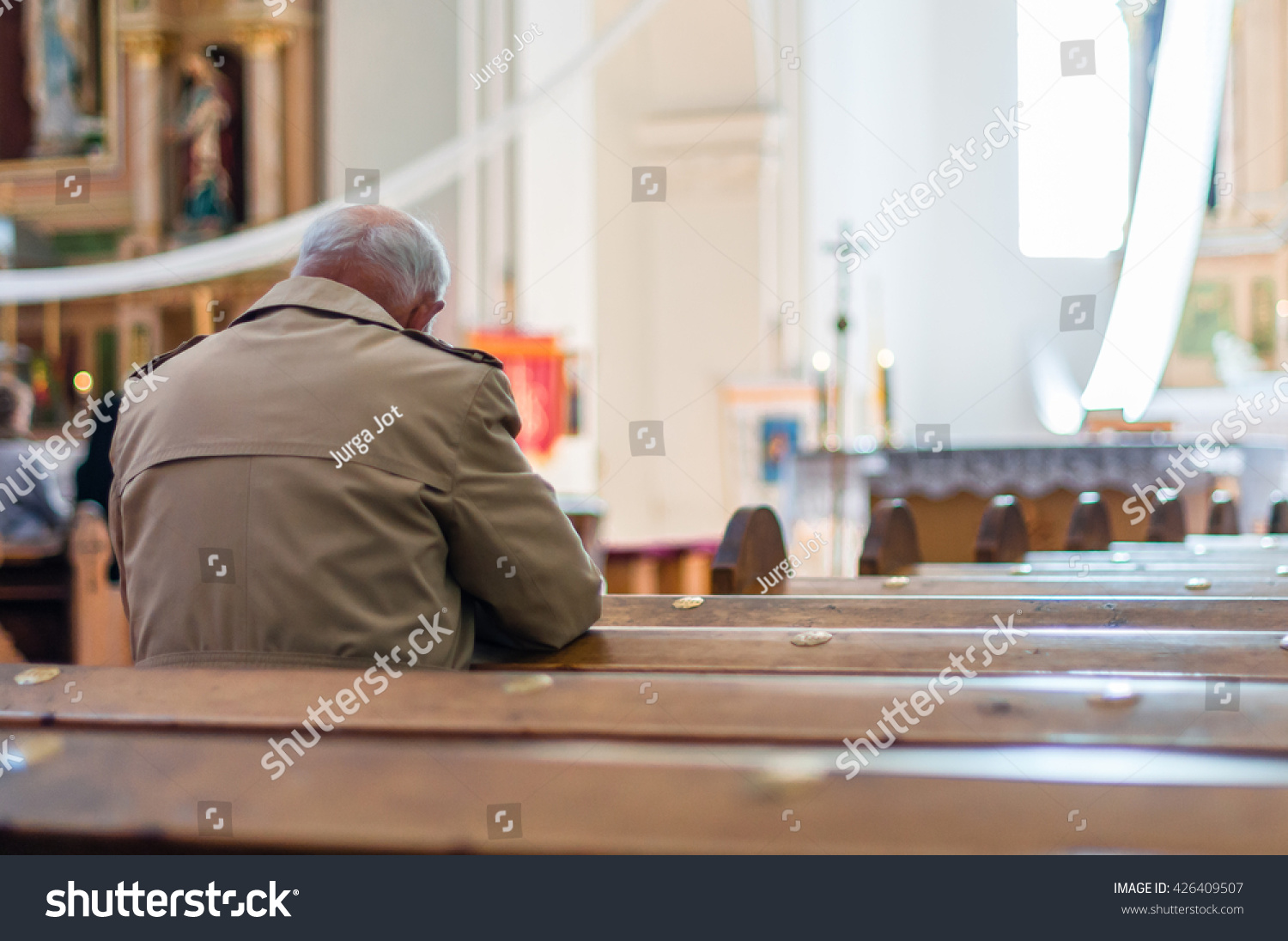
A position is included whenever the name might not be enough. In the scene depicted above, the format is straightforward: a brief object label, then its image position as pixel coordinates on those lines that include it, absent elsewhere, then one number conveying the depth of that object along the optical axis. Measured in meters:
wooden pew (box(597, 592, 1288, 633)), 2.40
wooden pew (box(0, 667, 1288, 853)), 1.34
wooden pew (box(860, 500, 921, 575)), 4.23
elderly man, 2.44
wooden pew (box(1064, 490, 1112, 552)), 5.05
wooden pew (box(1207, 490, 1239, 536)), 7.25
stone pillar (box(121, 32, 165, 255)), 17.03
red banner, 12.41
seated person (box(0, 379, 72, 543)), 8.00
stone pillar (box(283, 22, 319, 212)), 16.52
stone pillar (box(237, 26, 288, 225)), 16.44
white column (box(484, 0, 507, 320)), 14.71
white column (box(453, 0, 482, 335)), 14.71
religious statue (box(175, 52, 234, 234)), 16.62
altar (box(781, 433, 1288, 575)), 8.57
